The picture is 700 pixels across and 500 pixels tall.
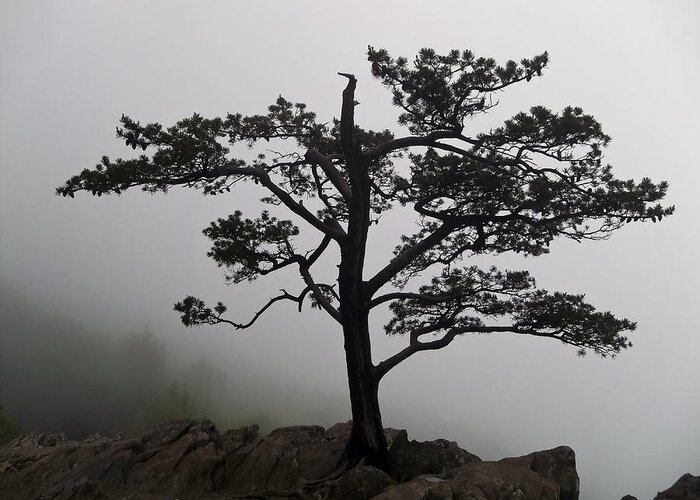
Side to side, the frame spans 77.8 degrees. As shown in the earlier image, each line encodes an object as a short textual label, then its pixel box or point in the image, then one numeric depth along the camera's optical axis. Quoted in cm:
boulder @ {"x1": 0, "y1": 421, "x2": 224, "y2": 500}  725
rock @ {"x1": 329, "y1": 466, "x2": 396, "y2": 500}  606
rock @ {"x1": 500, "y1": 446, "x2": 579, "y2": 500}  689
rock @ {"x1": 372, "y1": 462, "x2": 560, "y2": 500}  551
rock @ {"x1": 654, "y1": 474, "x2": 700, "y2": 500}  677
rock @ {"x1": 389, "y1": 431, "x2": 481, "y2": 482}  734
